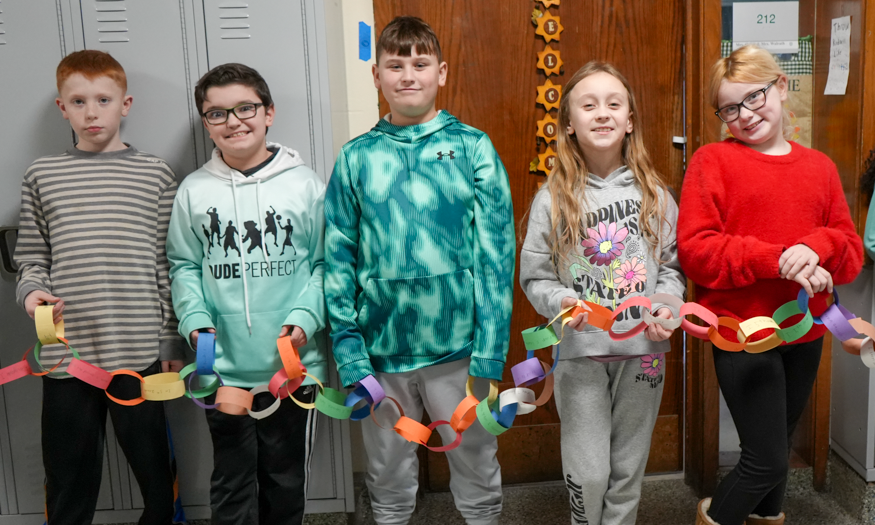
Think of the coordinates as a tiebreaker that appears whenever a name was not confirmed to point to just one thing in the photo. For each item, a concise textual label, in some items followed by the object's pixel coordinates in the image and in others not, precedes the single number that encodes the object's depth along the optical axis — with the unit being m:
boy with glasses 1.92
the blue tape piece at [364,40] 2.34
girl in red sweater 1.76
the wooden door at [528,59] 2.40
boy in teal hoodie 1.83
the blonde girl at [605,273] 1.81
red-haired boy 1.96
